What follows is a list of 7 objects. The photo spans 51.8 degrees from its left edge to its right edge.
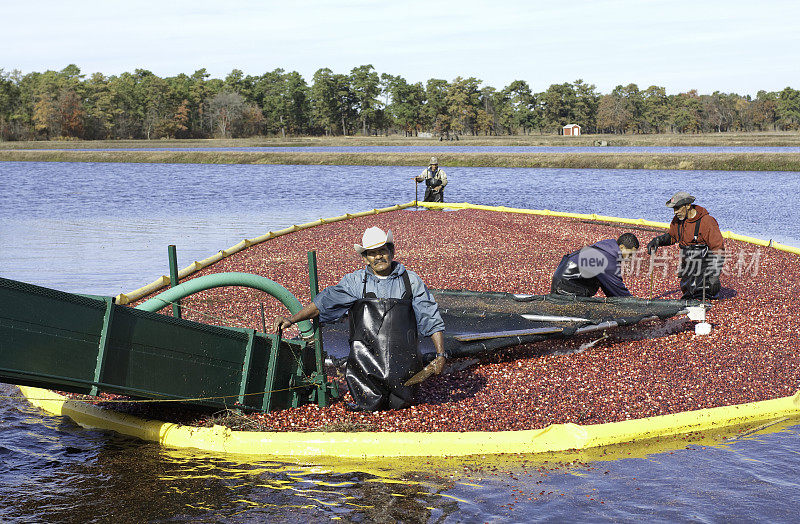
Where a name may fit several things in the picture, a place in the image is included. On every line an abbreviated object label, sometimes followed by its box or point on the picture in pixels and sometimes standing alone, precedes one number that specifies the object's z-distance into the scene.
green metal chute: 6.19
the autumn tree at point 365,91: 135.00
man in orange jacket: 12.23
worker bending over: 10.77
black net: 9.24
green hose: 7.53
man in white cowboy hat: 7.41
